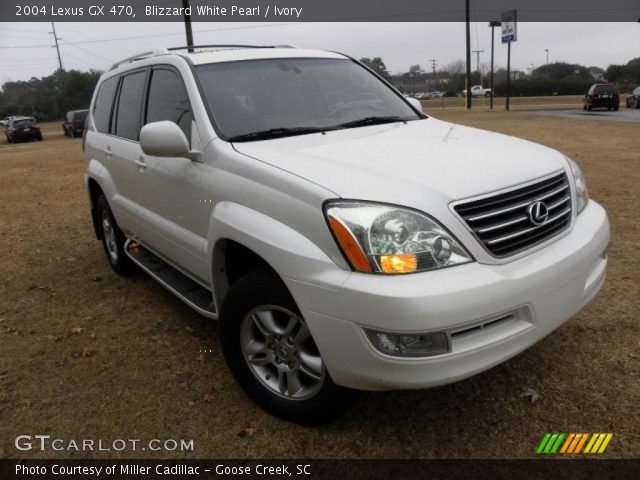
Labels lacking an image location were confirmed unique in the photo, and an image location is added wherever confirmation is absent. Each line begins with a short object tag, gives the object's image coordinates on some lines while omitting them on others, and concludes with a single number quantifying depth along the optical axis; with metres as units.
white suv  2.14
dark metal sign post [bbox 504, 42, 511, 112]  36.03
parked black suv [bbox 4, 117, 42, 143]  31.73
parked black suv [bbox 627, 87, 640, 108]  28.23
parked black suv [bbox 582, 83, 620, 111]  26.83
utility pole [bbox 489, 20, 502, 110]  47.06
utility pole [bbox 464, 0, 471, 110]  35.44
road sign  35.75
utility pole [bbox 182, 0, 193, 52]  20.48
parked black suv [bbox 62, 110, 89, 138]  31.67
